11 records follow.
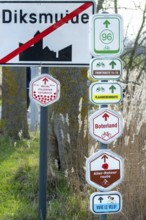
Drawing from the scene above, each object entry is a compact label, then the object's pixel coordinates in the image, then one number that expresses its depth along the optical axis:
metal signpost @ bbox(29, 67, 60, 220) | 8.22
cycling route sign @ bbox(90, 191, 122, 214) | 6.98
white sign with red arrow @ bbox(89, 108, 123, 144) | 6.90
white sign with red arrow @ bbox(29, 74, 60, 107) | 8.22
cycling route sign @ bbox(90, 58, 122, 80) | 6.80
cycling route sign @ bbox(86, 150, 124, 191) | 6.97
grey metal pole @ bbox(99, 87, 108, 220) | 6.96
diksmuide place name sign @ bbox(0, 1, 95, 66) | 8.16
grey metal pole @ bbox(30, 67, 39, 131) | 23.10
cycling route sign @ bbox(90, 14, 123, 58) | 6.82
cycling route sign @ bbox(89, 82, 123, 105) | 6.80
